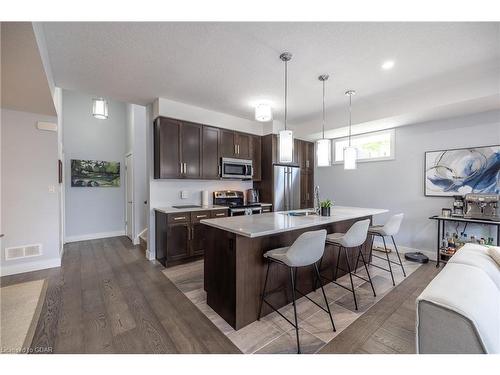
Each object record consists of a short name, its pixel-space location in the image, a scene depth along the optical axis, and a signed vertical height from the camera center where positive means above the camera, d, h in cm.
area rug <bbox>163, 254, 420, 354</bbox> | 173 -132
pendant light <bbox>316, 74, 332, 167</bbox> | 273 +43
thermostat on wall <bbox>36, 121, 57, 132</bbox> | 318 +88
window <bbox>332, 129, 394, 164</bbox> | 418 +81
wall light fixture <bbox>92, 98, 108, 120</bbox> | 382 +138
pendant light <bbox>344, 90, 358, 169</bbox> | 291 +36
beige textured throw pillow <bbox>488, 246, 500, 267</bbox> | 148 -51
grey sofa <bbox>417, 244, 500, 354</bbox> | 89 -59
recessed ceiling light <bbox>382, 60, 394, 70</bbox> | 239 +137
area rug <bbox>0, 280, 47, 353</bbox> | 174 -130
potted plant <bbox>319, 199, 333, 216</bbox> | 267 -31
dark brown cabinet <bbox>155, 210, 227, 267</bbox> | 334 -86
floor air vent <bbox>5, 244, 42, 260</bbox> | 304 -100
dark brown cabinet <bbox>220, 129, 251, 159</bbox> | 431 +82
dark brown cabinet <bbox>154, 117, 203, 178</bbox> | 356 +61
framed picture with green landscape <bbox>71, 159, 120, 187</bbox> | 483 +24
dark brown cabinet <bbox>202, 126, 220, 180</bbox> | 403 +59
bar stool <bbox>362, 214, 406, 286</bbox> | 276 -60
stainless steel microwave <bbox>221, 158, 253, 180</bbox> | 427 +31
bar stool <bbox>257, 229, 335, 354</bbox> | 175 -60
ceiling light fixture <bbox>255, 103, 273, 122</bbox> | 267 +91
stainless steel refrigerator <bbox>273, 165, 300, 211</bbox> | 463 -11
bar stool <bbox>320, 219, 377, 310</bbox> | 222 -59
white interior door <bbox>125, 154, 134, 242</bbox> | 477 -29
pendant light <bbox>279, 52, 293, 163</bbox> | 232 +42
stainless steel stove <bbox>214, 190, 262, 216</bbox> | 403 -41
